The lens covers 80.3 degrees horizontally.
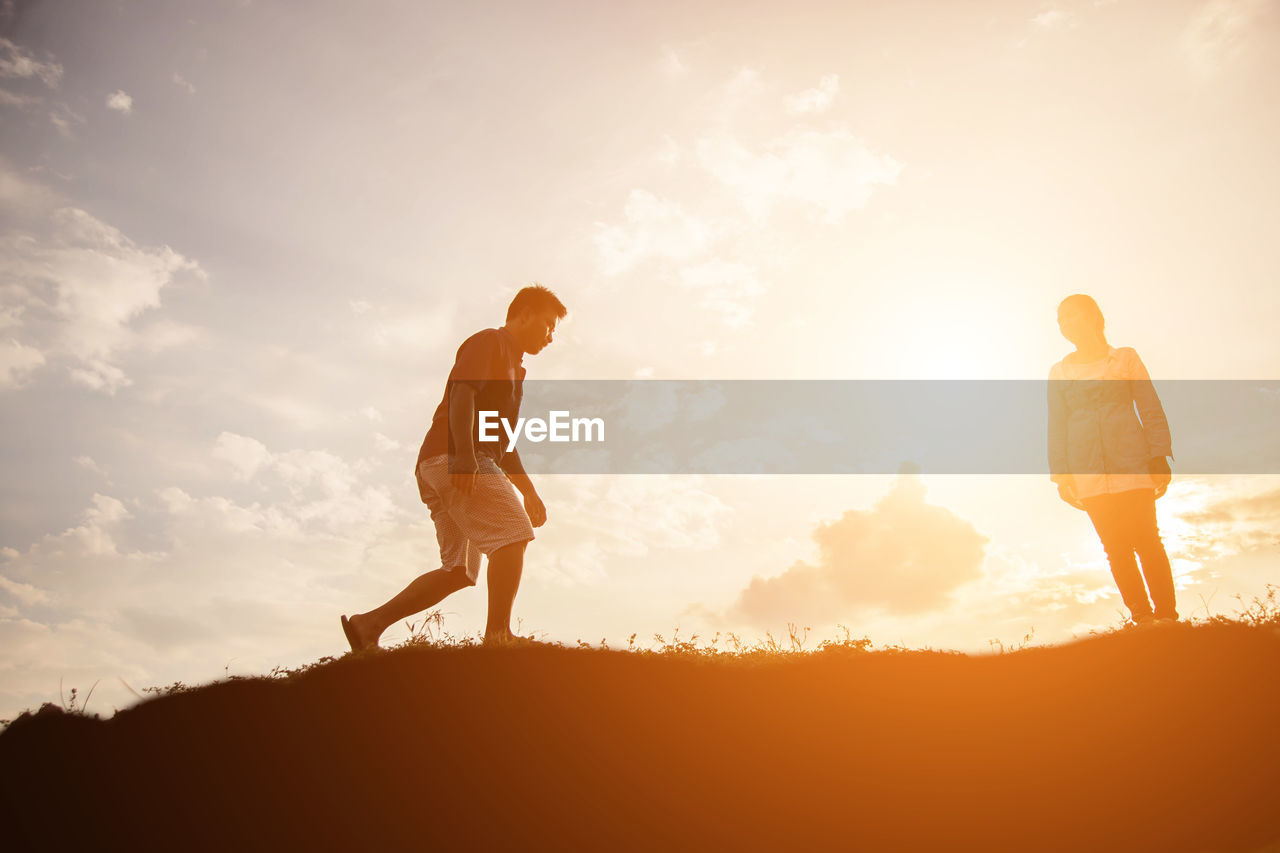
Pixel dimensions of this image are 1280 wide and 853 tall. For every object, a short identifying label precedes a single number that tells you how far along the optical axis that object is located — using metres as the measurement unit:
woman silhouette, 6.21
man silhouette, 5.68
